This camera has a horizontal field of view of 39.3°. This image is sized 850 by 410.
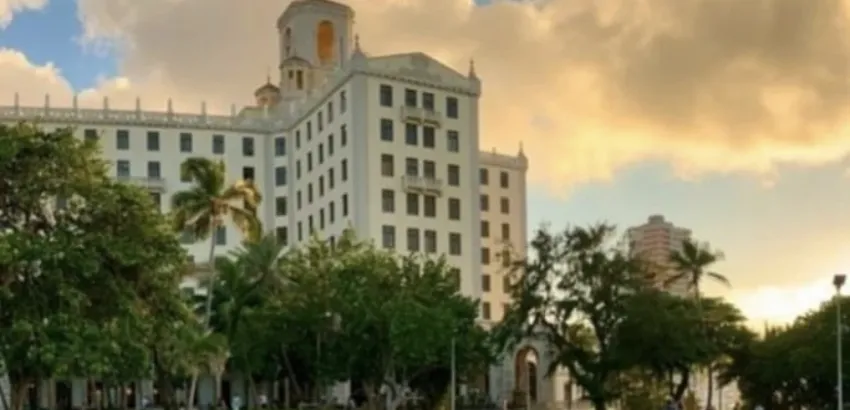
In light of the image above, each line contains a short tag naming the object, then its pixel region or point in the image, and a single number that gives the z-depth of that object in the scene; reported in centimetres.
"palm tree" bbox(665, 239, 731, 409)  6059
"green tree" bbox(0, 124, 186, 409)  3638
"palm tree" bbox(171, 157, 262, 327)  5297
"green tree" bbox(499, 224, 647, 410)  5459
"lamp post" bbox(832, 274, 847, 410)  3678
